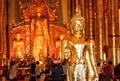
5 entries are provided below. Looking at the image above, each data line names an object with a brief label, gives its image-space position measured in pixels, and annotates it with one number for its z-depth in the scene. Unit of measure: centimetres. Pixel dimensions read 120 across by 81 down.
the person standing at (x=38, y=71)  1288
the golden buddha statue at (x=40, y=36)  2138
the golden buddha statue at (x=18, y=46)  2138
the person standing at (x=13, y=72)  1194
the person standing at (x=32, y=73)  1290
